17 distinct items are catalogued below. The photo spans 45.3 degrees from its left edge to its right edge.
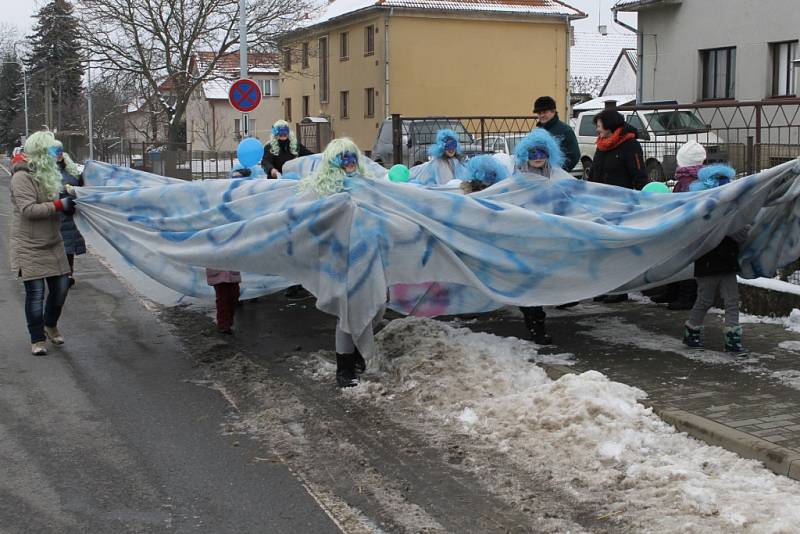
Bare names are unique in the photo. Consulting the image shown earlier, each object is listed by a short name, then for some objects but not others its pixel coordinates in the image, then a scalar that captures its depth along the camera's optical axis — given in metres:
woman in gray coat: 7.92
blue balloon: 10.16
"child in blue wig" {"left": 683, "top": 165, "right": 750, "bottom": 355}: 7.12
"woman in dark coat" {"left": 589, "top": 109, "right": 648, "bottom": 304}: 8.87
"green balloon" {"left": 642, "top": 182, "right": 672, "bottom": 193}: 8.16
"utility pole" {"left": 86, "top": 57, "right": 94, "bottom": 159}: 41.20
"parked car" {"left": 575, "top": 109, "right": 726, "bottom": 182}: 13.91
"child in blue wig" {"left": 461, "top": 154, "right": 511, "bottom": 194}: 8.03
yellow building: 41.84
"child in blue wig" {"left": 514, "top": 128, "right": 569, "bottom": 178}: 7.59
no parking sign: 17.42
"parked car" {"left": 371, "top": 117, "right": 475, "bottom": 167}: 18.18
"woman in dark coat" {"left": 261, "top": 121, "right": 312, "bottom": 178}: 11.08
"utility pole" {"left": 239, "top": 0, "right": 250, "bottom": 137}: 21.22
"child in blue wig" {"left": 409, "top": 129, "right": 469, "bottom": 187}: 9.91
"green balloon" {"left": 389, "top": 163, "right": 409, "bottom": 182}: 9.83
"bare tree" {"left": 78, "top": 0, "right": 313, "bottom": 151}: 35.44
